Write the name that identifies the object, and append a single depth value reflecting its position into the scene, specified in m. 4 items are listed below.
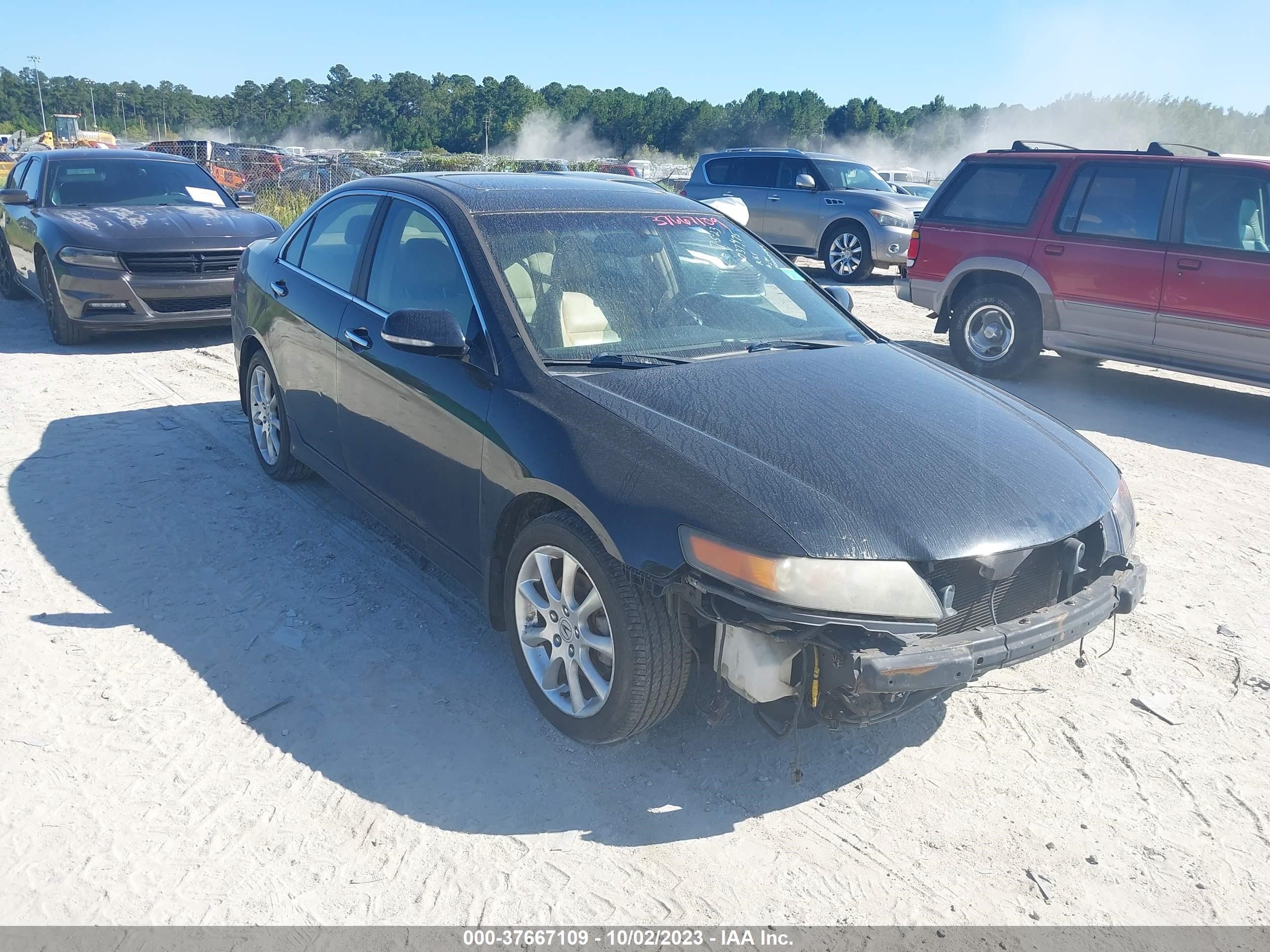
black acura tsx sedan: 2.70
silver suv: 14.40
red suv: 7.23
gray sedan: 8.57
